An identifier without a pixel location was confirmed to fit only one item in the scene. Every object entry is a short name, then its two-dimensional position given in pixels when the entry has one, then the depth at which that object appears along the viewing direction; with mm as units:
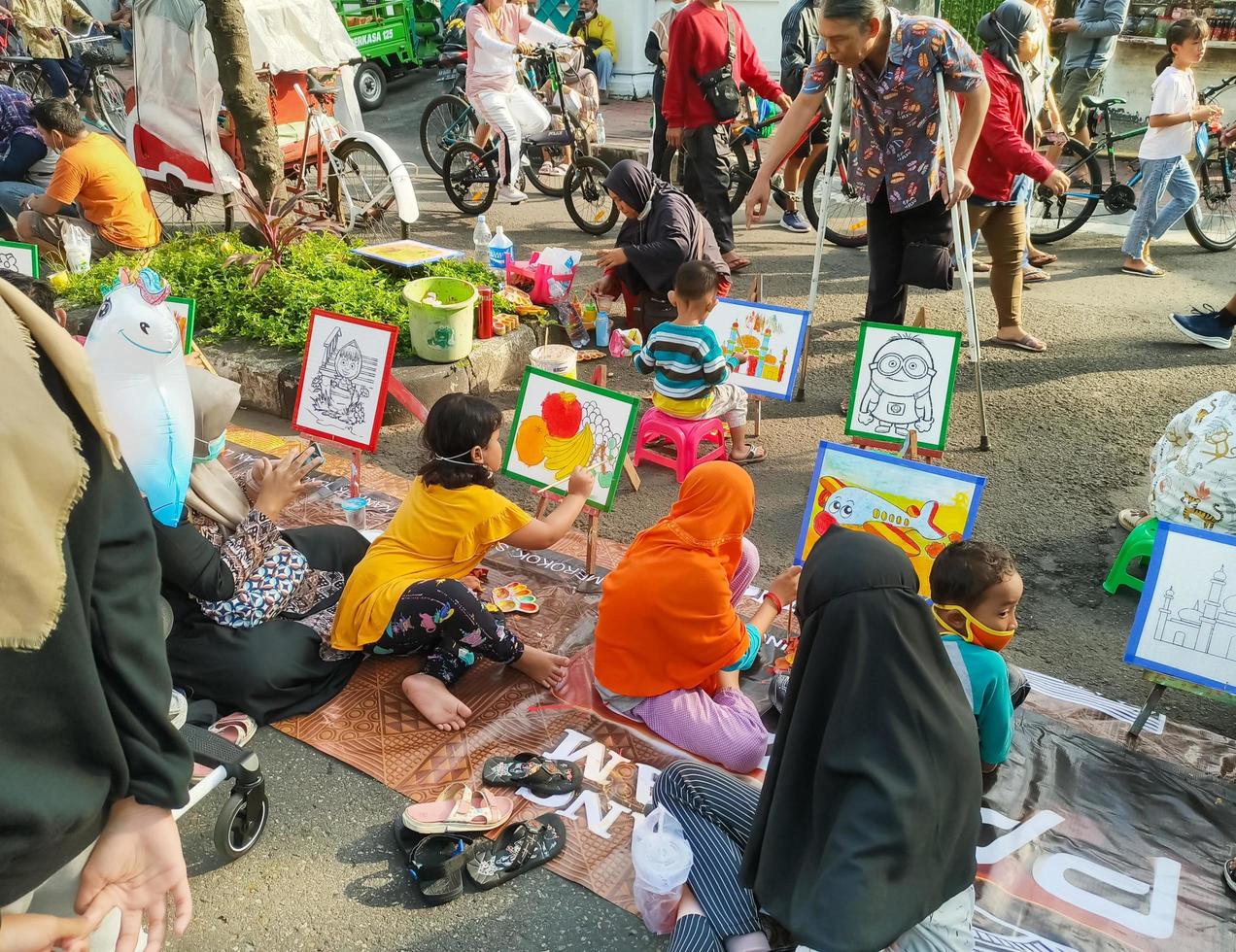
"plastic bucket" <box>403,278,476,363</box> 5562
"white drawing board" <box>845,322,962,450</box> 4426
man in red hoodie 7047
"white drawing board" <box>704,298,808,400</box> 5203
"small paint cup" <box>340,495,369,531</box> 4602
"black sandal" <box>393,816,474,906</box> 2797
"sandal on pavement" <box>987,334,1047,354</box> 6461
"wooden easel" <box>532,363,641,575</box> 4180
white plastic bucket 5219
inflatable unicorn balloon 2938
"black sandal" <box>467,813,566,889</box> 2848
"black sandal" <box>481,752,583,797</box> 3109
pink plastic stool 4844
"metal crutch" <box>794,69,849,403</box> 5156
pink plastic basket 6703
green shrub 6035
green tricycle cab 14398
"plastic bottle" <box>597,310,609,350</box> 6566
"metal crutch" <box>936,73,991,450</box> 4871
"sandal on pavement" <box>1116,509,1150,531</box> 4571
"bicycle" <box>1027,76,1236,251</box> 8258
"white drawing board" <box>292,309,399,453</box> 4480
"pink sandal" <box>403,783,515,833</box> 2877
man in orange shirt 6684
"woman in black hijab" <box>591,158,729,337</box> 5859
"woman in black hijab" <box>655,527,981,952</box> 1924
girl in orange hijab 3152
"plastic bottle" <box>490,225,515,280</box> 6754
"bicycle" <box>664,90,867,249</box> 8609
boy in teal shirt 2881
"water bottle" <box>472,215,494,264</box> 7004
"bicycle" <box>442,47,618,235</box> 8680
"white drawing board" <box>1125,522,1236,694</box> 3154
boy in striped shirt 4703
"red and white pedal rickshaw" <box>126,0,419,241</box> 7578
